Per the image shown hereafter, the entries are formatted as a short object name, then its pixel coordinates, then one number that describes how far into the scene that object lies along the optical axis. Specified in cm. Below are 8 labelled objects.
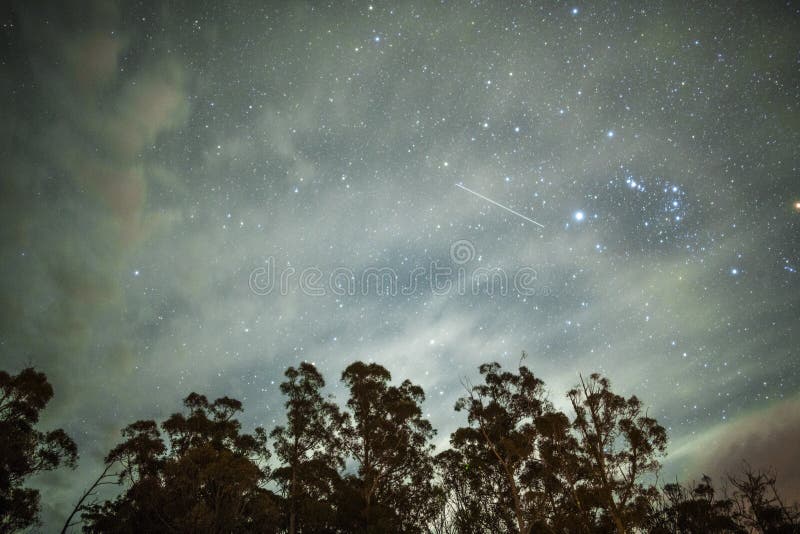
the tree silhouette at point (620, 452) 2153
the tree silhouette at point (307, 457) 2050
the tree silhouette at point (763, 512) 2577
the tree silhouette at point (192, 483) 1689
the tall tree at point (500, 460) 2228
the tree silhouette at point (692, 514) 2499
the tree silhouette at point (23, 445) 1703
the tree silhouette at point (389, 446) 2253
